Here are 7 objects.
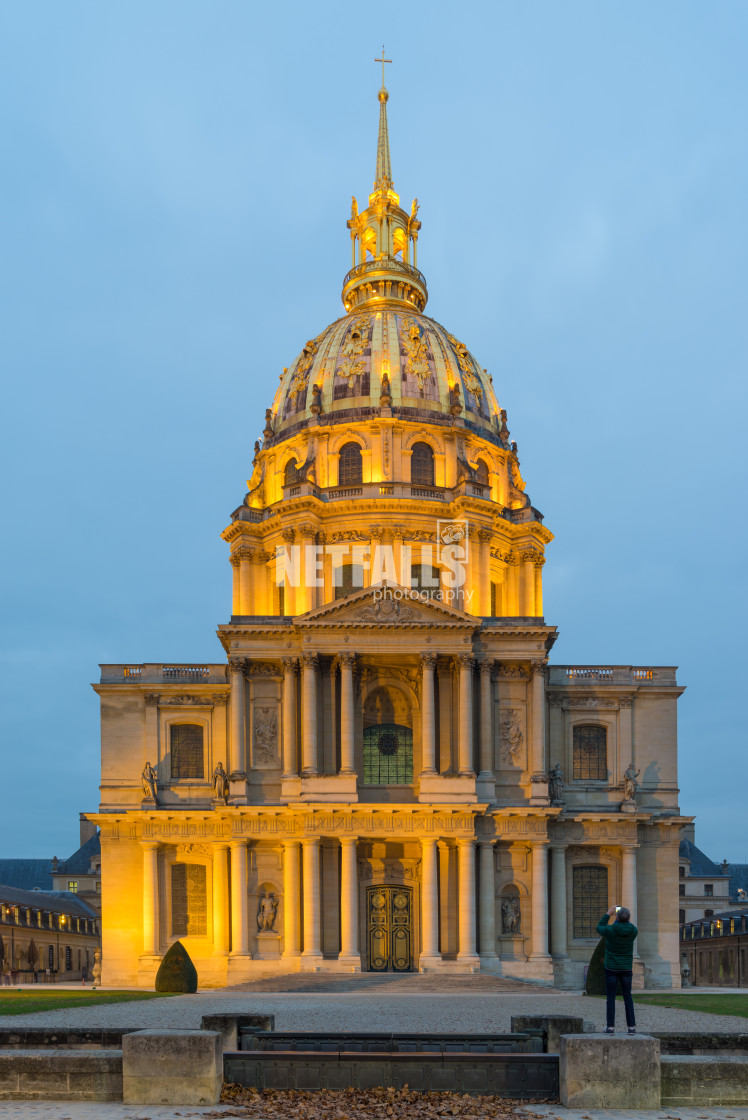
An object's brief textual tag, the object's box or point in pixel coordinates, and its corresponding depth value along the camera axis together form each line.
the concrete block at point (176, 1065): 15.42
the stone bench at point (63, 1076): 16.03
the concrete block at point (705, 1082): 15.39
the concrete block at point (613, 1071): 15.01
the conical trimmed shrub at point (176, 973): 44.12
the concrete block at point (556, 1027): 18.70
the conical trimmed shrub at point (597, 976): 41.19
